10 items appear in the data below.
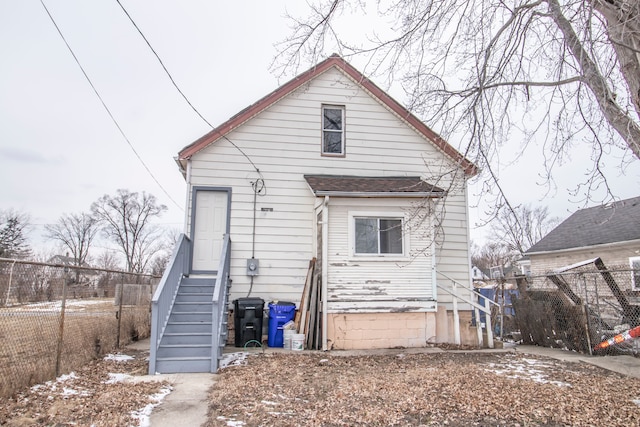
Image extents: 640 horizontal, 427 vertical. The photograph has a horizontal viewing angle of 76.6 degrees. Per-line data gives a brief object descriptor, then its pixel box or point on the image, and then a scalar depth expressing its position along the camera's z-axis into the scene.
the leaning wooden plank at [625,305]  8.28
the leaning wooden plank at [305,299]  8.79
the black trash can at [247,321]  8.68
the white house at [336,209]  8.69
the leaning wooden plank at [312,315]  8.51
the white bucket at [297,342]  8.35
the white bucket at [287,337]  8.54
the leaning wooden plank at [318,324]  8.46
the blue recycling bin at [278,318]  8.75
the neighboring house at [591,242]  16.49
